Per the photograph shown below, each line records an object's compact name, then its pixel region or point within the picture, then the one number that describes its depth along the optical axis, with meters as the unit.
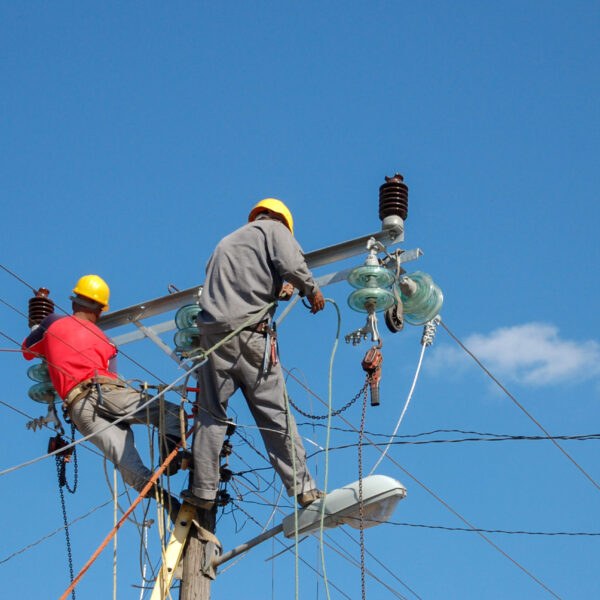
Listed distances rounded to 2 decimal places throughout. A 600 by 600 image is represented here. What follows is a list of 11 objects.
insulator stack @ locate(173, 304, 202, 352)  18.23
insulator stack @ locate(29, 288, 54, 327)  19.70
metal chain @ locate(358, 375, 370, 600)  15.05
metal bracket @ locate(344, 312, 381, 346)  16.33
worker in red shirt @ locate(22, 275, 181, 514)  16.86
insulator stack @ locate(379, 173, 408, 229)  17.05
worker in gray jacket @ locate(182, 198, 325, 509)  15.57
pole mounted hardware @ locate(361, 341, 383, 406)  15.66
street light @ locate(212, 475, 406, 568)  15.70
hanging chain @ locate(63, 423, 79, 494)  18.66
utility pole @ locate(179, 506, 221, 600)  15.79
